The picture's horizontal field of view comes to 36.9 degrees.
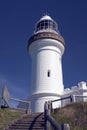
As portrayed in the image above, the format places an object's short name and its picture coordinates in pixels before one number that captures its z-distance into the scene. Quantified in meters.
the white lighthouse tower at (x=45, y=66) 11.29
